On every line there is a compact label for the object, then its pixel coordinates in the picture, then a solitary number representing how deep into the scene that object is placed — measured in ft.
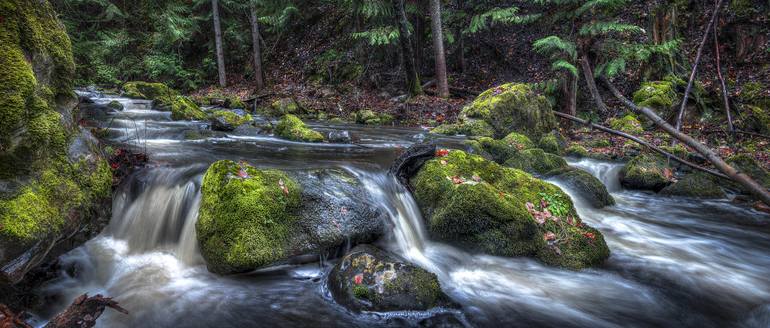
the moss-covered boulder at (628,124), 36.32
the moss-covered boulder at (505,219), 15.11
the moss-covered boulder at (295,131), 29.81
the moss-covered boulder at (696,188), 23.73
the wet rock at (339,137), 29.91
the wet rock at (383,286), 10.98
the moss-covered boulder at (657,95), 38.52
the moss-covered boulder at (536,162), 25.52
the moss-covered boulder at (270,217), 12.64
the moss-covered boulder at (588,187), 22.04
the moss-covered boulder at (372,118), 43.93
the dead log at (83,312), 8.30
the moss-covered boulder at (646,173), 25.20
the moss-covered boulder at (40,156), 10.18
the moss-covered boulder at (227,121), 32.48
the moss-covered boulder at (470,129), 34.45
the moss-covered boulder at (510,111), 35.37
